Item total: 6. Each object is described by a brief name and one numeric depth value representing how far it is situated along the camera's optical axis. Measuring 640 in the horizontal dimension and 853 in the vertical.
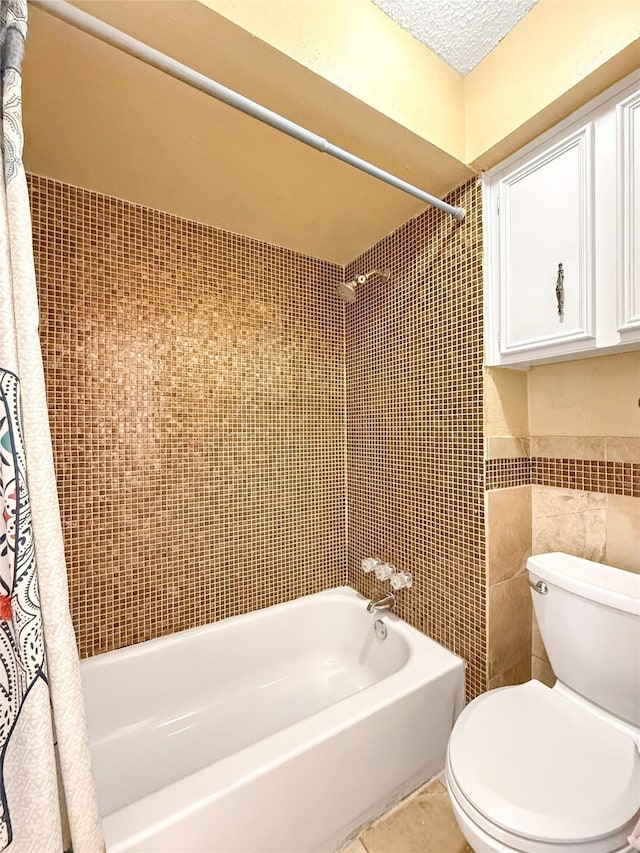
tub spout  1.77
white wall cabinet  1.02
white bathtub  0.95
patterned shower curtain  0.74
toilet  0.82
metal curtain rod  0.73
